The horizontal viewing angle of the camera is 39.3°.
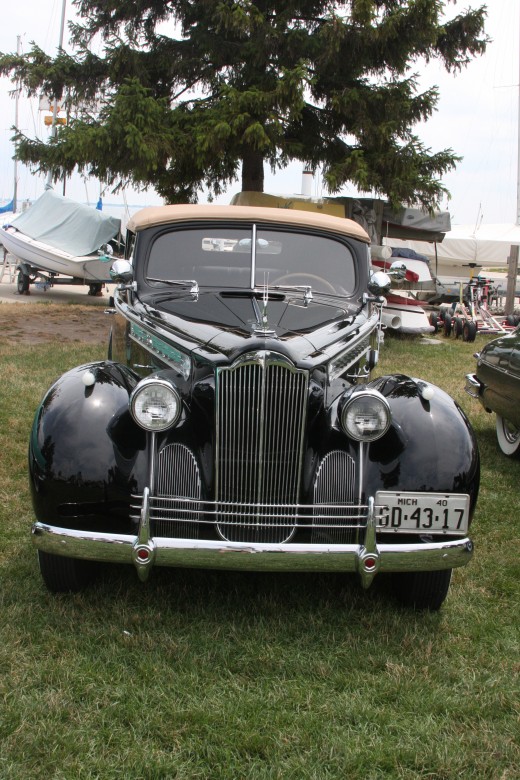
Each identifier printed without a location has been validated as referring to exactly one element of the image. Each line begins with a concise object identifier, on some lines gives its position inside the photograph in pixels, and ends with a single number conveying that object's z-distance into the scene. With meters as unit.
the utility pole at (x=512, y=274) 15.82
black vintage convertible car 3.03
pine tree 11.91
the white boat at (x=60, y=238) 17.44
